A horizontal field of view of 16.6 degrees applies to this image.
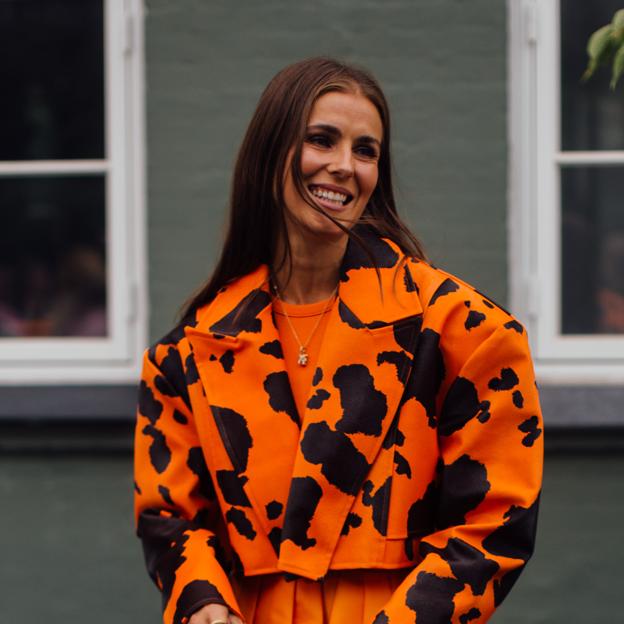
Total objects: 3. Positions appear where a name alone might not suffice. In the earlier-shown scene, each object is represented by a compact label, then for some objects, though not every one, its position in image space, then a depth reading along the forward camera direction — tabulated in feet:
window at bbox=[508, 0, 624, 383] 24.41
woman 12.99
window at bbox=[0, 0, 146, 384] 25.16
